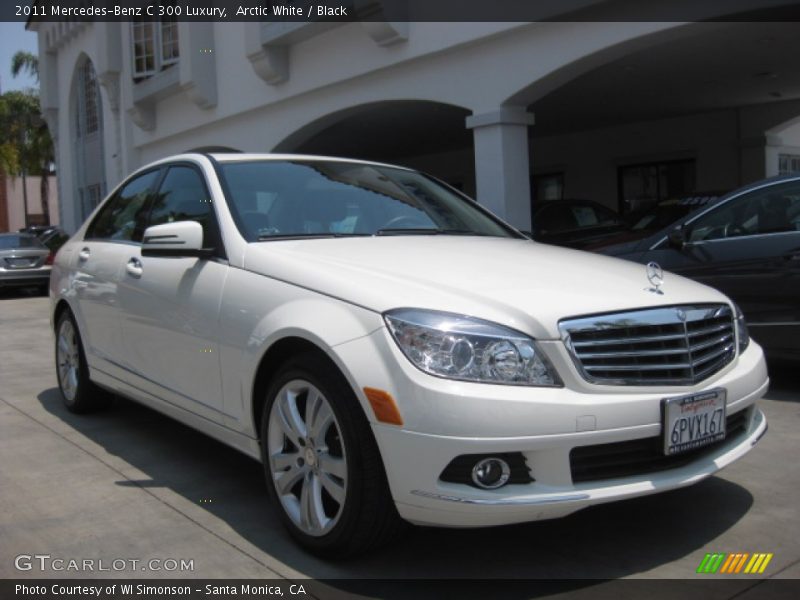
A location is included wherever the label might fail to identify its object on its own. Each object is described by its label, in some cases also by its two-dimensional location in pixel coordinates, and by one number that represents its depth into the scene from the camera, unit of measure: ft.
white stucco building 35.70
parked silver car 55.57
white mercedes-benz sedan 9.24
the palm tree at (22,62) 151.53
